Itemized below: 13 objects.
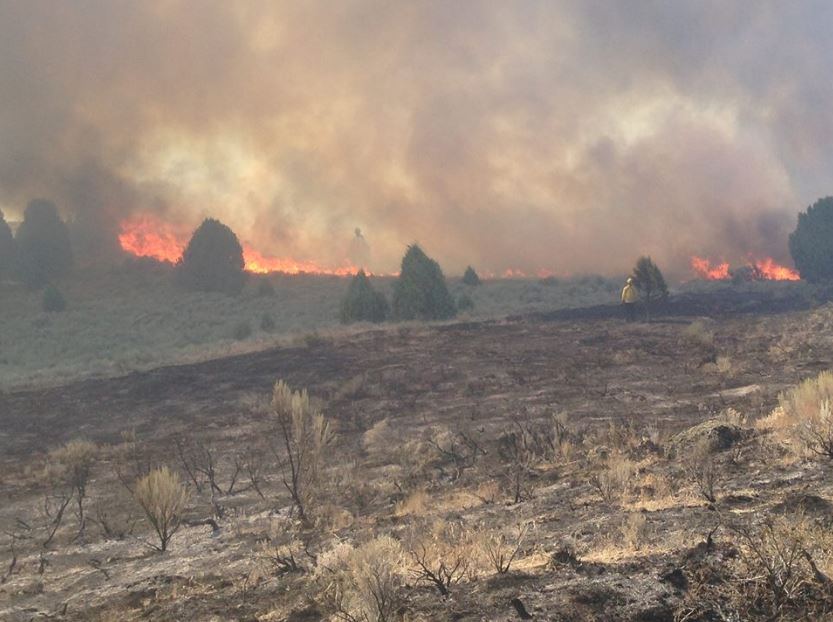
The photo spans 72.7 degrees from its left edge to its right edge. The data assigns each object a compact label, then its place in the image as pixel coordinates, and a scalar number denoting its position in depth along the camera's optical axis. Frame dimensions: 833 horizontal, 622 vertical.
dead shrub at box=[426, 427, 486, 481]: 11.88
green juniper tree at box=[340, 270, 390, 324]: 44.56
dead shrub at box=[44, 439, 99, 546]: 11.36
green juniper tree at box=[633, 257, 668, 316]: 41.38
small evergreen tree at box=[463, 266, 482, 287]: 66.25
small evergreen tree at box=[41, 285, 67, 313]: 58.35
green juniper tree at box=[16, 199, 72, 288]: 68.25
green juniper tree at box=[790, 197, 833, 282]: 57.28
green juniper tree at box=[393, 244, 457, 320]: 44.09
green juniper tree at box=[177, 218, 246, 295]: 66.44
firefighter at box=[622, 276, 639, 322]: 33.94
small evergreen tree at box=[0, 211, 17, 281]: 68.62
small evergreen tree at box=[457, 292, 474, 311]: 49.97
